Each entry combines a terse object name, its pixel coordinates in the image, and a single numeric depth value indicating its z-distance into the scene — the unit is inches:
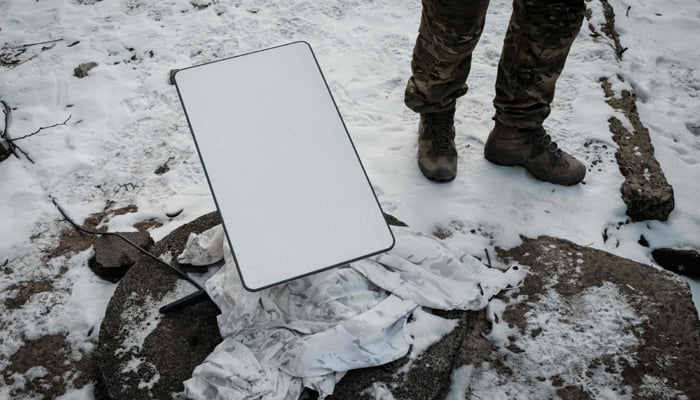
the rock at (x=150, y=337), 72.8
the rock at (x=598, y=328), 79.2
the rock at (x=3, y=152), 108.8
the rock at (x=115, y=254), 91.7
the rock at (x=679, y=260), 94.3
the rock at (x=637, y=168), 99.6
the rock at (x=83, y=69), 125.8
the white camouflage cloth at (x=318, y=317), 68.9
